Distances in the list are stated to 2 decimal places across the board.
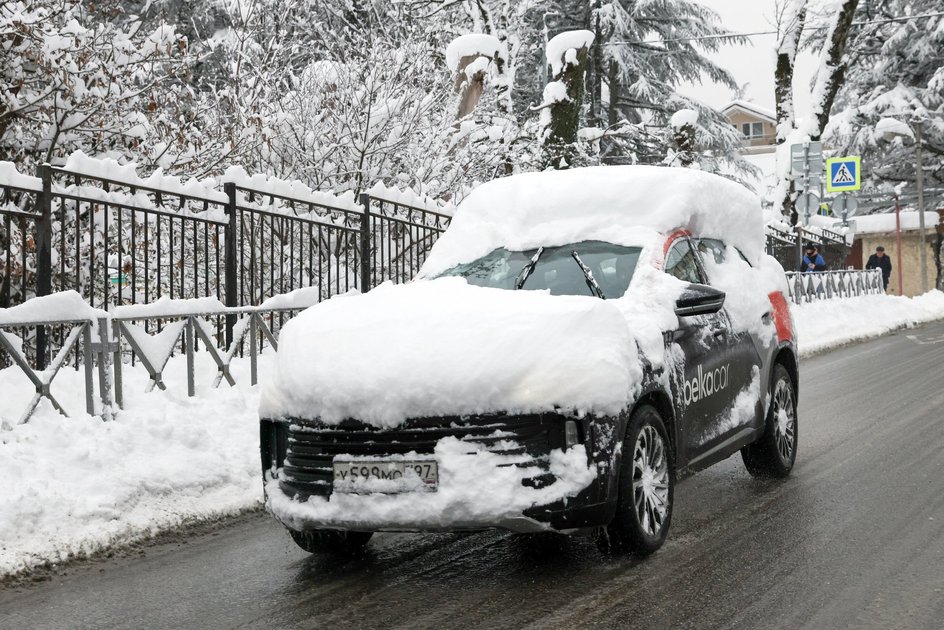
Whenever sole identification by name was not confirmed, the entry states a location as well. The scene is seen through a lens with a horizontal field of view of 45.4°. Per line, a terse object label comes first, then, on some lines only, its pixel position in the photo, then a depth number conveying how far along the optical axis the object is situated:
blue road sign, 29.50
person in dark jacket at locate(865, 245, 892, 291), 34.91
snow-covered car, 4.92
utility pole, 37.94
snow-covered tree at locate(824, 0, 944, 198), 43.84
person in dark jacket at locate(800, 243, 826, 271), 27.17
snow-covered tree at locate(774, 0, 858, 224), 29.22
